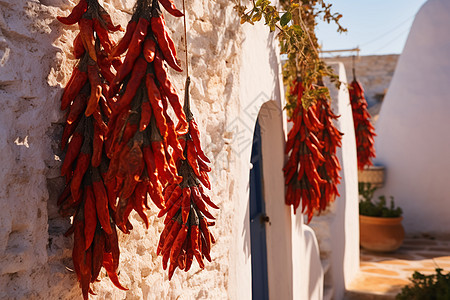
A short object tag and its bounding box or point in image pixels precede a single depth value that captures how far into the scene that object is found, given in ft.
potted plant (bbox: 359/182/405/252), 21.02
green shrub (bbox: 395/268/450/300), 12.73
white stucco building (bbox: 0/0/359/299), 3.53
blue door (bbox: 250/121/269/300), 10.11
